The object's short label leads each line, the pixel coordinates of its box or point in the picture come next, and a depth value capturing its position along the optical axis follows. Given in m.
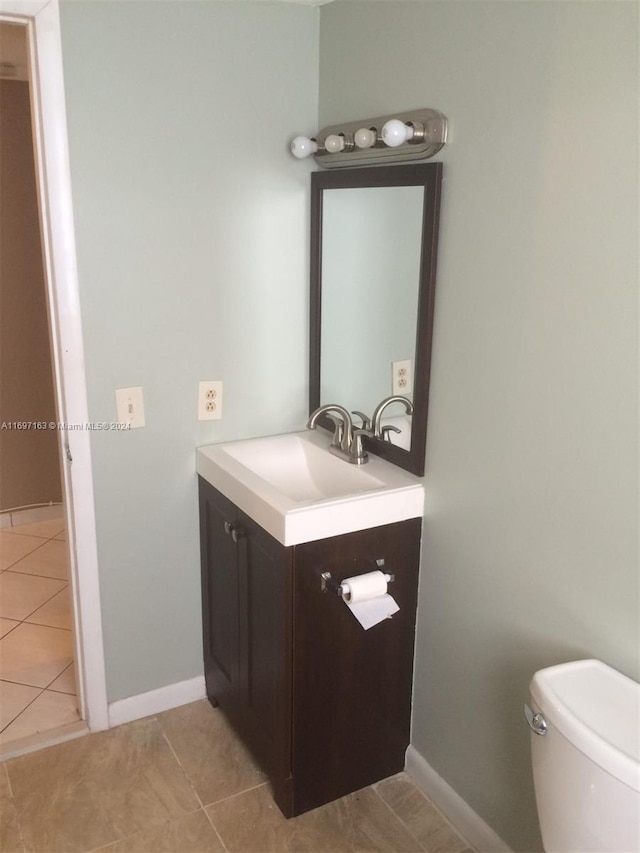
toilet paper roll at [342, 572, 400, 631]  1.79
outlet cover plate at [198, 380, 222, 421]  2.24
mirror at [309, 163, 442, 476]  1.82
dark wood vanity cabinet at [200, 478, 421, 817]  1.84
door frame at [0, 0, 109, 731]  1.79
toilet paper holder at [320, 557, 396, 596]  1.82
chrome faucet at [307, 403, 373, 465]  2.09
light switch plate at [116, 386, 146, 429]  2.12
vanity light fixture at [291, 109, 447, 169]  1.69
